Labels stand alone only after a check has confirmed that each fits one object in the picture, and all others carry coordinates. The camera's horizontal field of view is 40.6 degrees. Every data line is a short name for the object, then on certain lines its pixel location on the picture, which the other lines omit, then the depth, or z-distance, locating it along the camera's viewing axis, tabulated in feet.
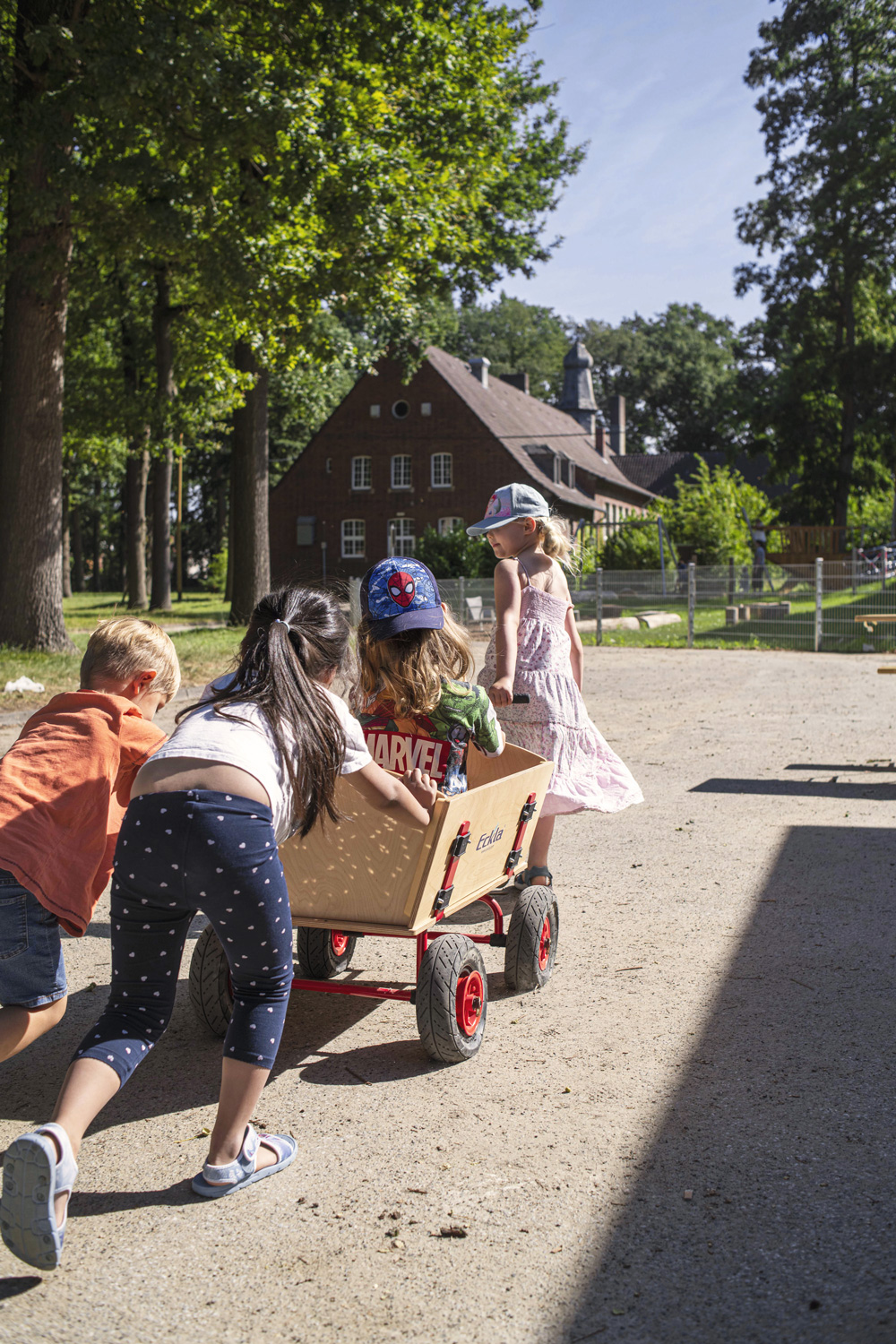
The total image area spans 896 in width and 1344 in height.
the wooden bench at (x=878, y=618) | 36.16
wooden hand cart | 11.39
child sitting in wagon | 12.01
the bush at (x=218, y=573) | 170.81
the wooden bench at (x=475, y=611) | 84.89
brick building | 167.43
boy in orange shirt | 9.96
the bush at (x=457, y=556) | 122.31
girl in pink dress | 15.93
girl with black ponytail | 8.68
